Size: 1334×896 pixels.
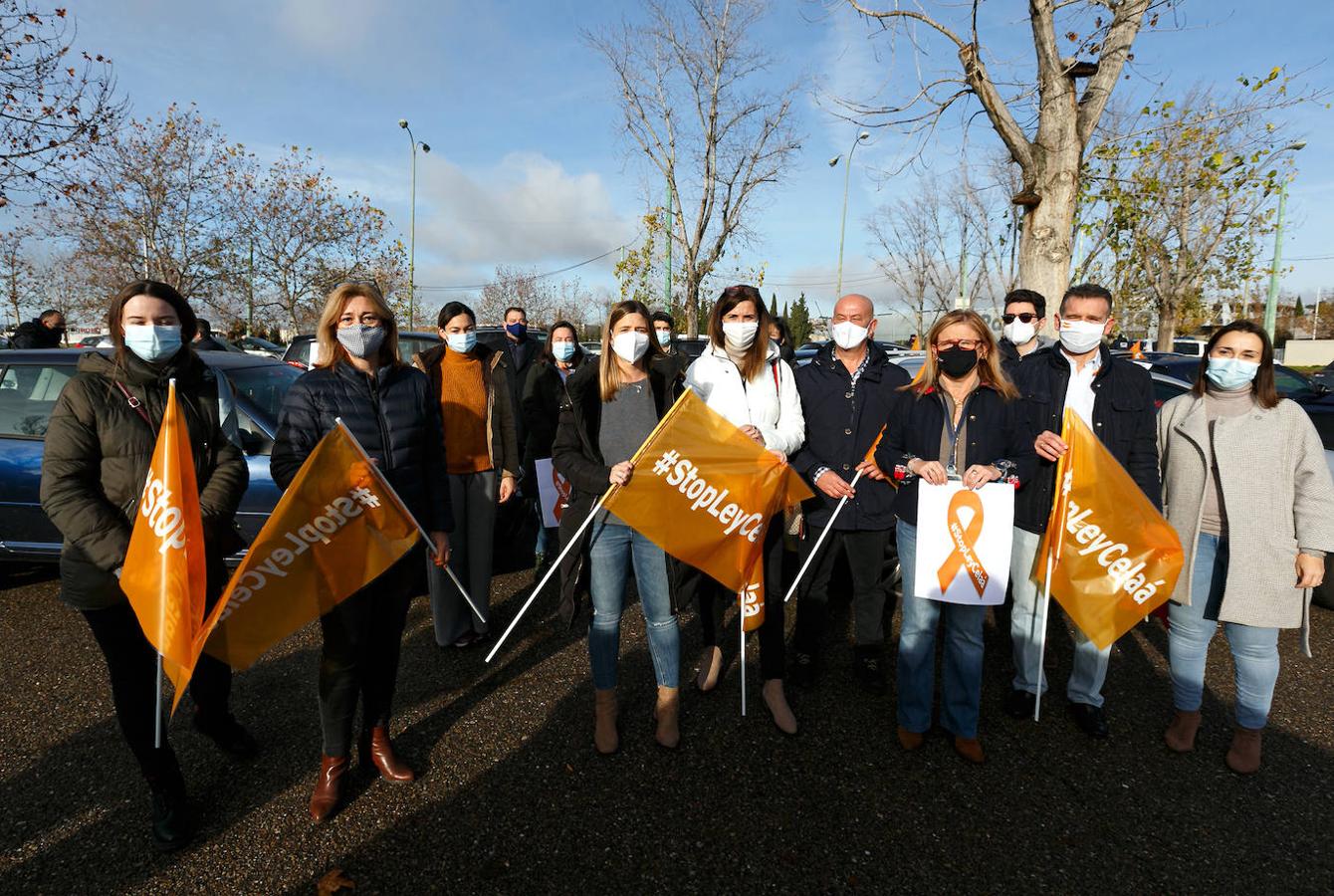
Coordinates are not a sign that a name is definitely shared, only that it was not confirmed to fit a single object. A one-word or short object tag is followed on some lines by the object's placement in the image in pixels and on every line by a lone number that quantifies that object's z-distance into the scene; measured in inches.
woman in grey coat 114.7
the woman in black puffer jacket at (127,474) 92.6
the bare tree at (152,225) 713.0
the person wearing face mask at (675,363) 125.1
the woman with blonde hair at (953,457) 117.2
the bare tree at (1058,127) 248.4
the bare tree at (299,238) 923.4
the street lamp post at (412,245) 1070.1
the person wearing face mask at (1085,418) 125.9
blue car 181.0
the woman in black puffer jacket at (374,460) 105.7
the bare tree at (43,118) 298.2
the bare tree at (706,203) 810.2
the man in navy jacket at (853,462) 136.6
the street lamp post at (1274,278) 847.0
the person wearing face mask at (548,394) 163.5
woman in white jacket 128.2
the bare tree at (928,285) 1544.0
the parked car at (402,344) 330.3
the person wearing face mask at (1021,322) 199.6
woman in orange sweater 162.1
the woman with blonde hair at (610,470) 120.1
